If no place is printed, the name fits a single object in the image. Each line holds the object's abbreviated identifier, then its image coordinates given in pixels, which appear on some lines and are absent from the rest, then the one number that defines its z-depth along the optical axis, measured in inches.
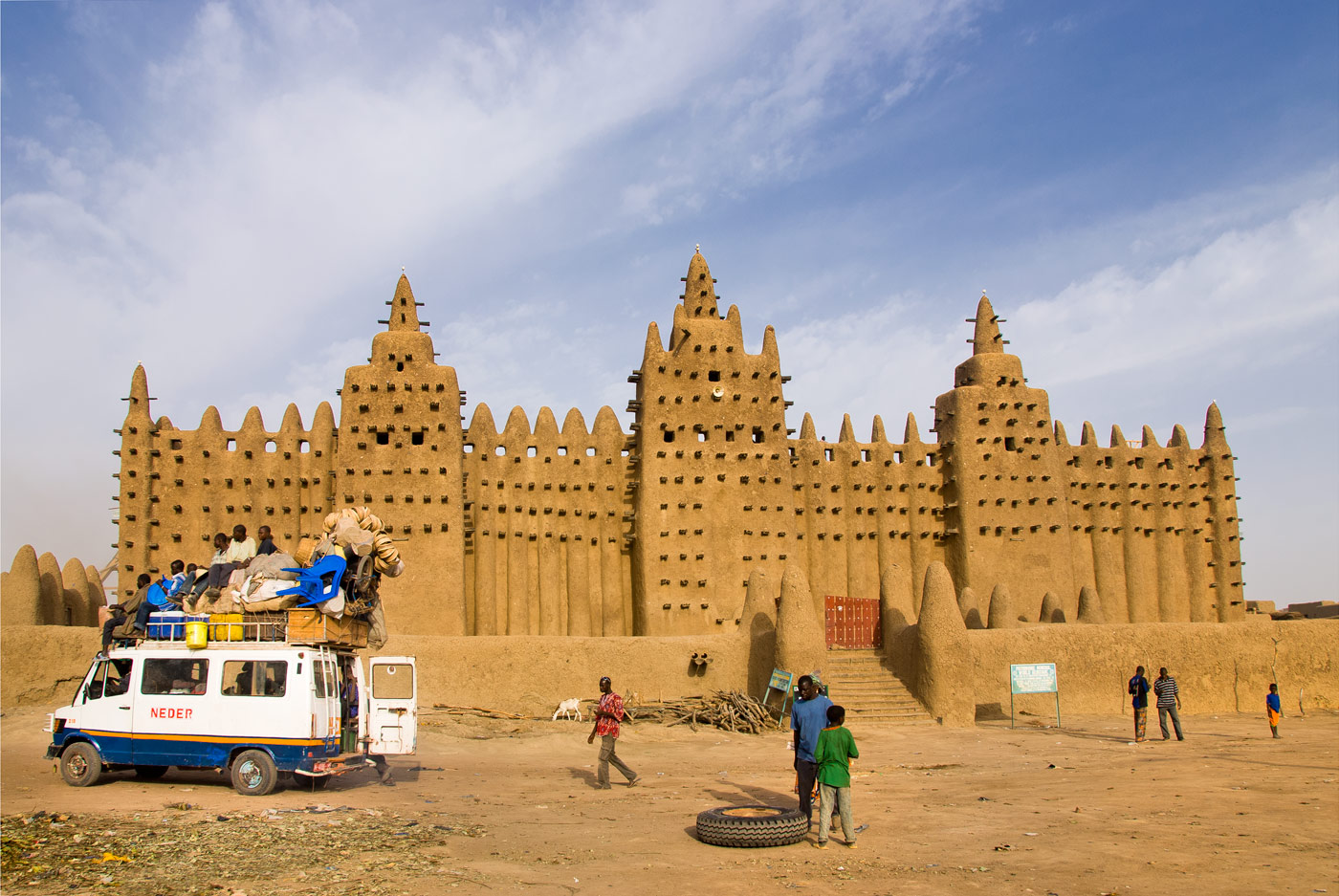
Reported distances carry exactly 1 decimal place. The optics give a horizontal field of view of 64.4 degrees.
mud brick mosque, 1039.6
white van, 456.4
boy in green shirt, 389.1
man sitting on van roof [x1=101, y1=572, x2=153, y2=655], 488.1
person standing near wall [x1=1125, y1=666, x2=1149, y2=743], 716.0
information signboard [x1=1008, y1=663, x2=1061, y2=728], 818.8
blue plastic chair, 469.4
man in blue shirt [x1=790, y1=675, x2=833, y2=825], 421.4
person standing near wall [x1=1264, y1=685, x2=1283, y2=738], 731.4
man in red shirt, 515.5
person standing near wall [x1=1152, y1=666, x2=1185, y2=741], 724.0
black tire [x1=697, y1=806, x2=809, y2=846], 385.4
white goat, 787.0
